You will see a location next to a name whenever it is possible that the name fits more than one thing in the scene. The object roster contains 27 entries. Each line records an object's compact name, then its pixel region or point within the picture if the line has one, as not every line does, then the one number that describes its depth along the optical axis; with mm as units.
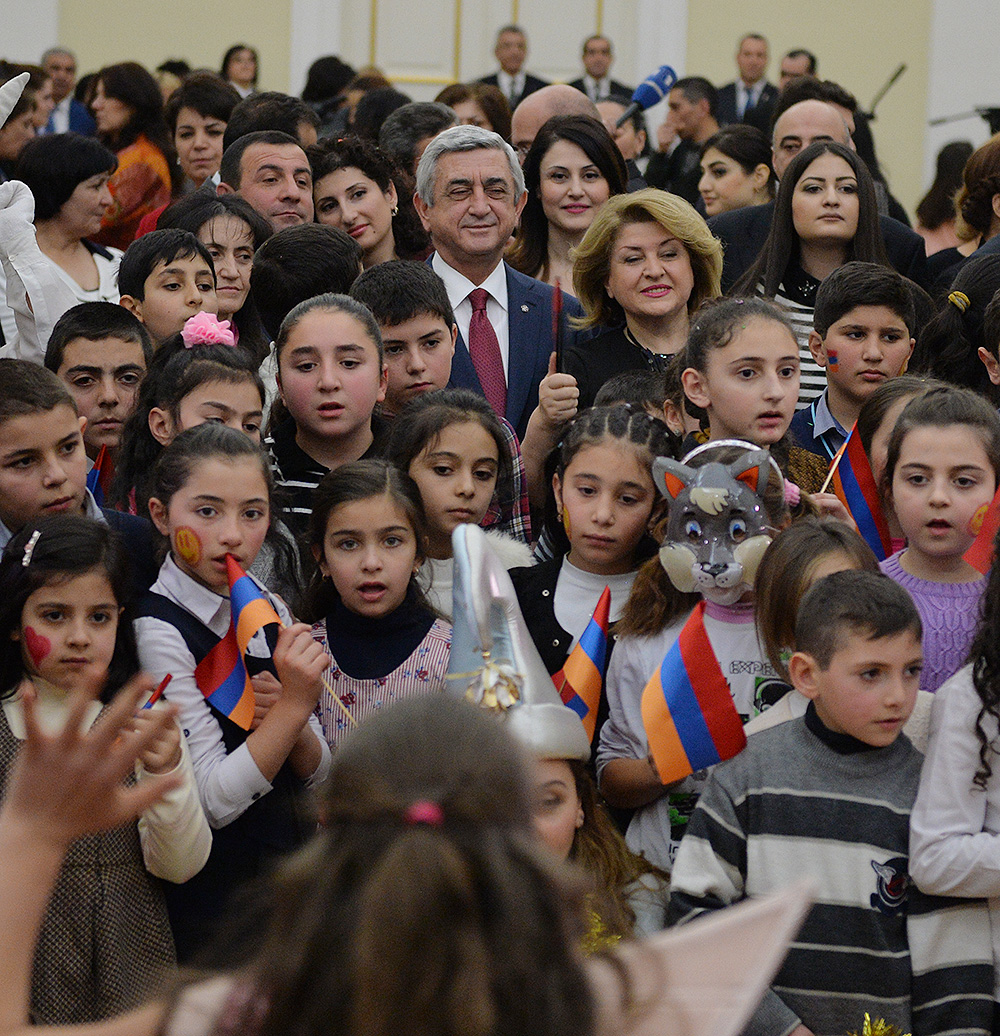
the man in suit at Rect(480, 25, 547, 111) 19719
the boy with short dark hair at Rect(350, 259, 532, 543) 7566
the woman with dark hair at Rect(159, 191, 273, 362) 8531
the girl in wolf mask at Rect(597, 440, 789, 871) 5586
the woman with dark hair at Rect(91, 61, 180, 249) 11937
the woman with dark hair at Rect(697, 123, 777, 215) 12047
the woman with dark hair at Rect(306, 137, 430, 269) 9484
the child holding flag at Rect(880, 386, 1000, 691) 5715
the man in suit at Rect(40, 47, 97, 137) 16391
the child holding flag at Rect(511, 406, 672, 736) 6129
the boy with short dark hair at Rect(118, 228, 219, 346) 8055
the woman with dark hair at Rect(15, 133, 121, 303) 9273
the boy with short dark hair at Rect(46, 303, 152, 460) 7301
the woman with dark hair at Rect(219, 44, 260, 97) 18812
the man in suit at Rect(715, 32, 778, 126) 18484
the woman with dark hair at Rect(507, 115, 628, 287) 9312
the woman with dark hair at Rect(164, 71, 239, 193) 12539
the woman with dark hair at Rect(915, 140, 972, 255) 13039
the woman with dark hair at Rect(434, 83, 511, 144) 13109
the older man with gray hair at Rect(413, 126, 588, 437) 8164
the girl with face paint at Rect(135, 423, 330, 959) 5363
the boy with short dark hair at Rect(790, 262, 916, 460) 7441
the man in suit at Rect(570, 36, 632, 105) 19484
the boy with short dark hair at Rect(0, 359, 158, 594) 5973
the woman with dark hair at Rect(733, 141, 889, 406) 8547
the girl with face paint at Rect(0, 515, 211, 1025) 5035
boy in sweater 4836
